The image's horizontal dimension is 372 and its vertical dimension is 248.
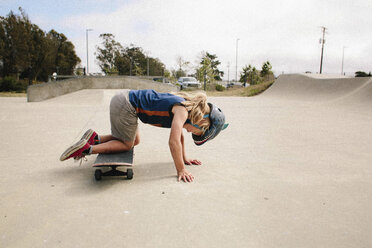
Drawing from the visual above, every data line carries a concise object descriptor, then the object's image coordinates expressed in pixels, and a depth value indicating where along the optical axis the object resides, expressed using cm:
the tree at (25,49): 3244
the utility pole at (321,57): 3453
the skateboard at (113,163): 261
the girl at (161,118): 264
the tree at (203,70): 3755
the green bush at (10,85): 2575
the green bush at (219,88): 3233
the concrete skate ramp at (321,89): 1174
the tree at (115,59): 4947
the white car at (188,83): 2748
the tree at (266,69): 4219
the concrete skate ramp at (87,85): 1417
